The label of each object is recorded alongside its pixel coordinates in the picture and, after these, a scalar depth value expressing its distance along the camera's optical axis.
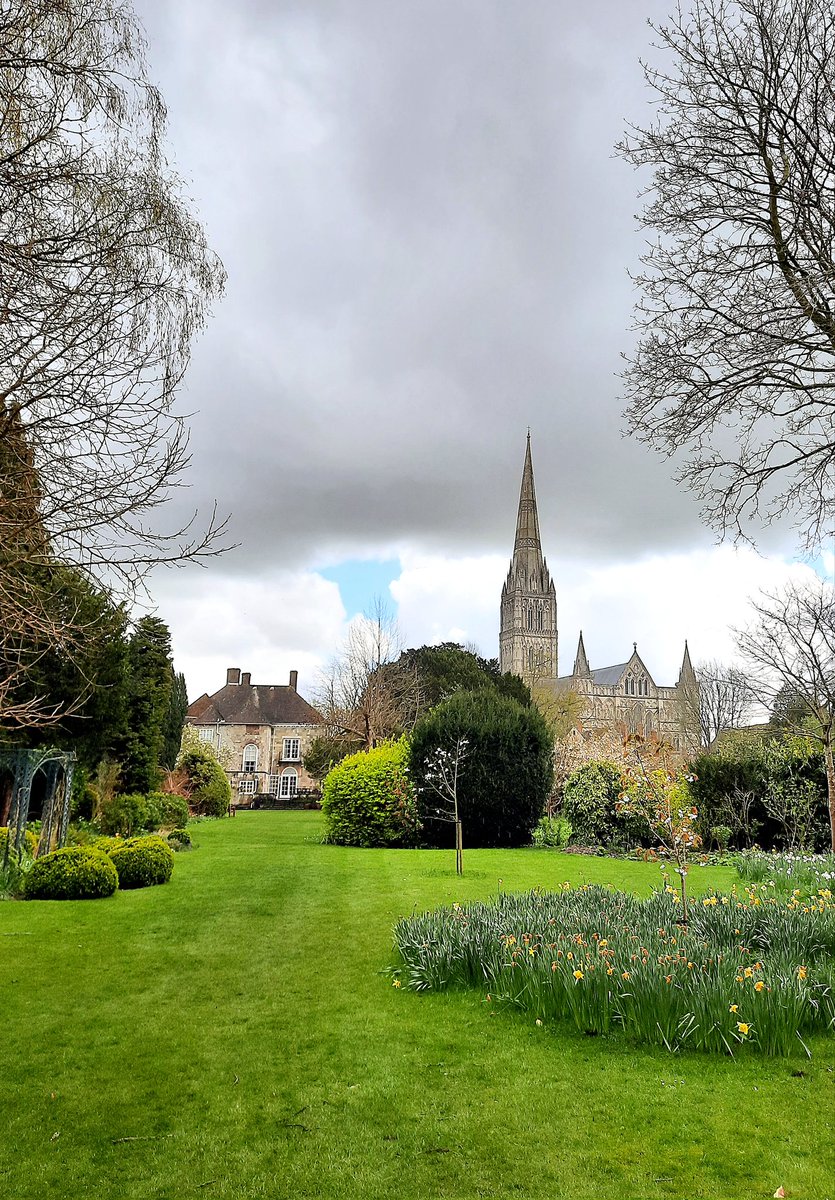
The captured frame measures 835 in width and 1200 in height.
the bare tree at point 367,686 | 32.69
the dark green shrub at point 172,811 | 20.08
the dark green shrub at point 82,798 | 16.12
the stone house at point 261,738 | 50.44
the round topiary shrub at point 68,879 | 10.41
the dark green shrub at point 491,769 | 18.95
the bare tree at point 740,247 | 6.84
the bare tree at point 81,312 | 4.25
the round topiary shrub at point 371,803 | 18.14
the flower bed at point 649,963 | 5.07
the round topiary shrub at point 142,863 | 11.41
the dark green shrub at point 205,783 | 30.73
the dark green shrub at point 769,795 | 17.38
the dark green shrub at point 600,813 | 18.38
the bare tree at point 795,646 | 16.95
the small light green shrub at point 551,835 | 19.29
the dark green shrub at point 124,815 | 16.80
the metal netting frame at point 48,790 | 11.79
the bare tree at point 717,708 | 44.38
